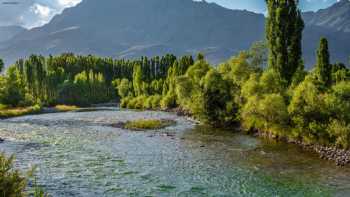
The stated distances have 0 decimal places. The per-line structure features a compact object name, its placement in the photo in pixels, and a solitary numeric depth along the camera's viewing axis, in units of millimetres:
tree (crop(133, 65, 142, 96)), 149750
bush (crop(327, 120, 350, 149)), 42688
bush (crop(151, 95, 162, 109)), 123312
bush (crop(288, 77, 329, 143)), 46969
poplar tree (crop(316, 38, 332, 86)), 62906
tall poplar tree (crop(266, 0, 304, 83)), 62625
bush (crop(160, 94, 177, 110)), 115500
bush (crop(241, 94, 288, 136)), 52781
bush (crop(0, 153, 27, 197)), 13073
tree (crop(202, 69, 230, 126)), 70250
